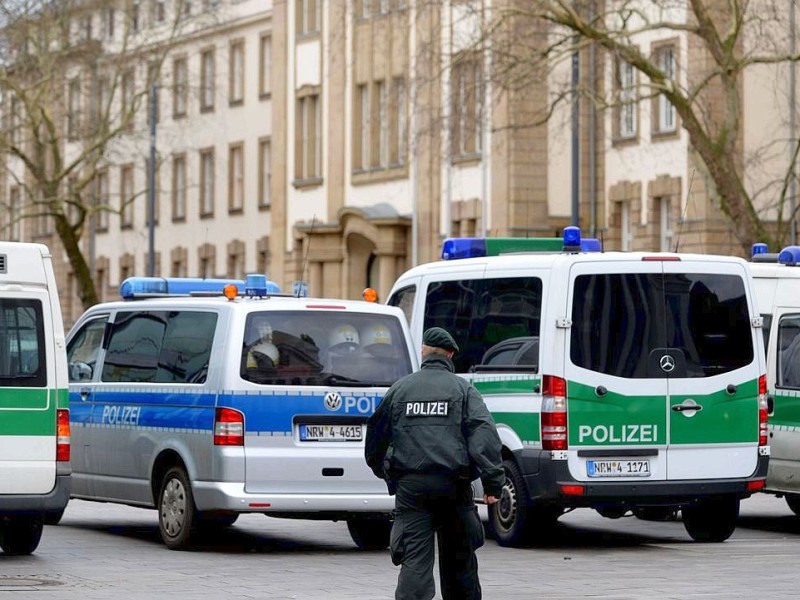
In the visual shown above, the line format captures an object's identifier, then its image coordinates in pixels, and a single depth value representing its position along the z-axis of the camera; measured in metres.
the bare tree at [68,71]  49.19
